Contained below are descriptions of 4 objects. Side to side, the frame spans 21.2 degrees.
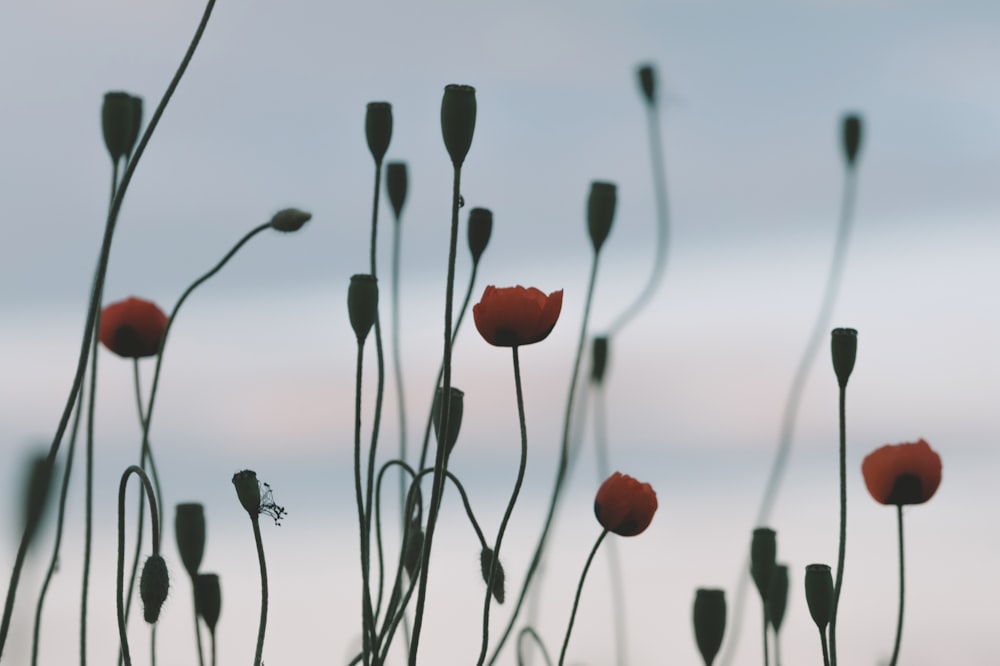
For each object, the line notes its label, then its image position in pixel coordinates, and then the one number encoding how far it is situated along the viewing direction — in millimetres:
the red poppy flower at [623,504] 5688
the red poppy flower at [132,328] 6841
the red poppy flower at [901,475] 6088
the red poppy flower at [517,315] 5365
